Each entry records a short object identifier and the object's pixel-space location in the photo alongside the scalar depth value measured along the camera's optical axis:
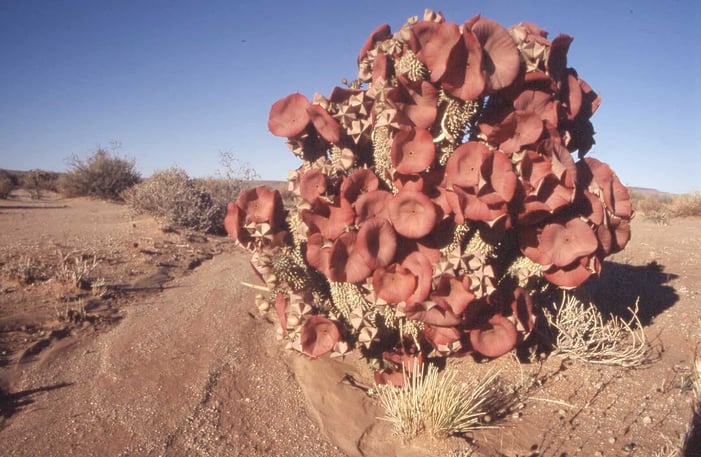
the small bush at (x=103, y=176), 16.52
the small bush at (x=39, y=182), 20.63
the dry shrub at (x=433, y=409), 2.34
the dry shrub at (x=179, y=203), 8.30
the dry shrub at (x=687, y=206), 12.55
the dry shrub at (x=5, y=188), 16.47
